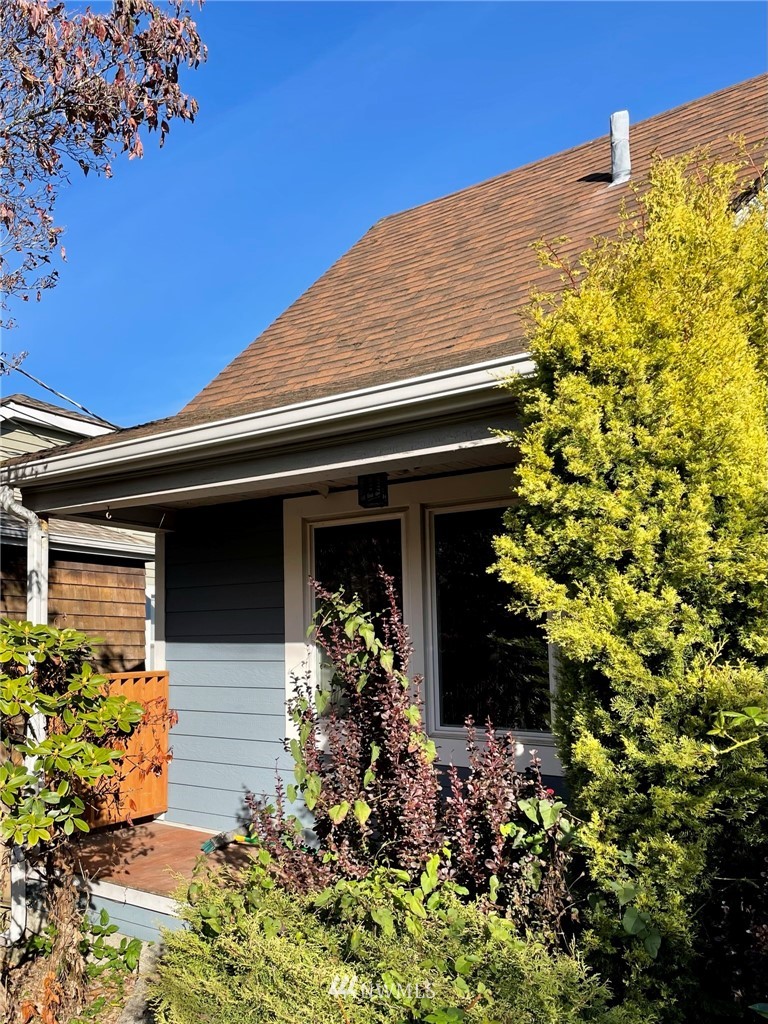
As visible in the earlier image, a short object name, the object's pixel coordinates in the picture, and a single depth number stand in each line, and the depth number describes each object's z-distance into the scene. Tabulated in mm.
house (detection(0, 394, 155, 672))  7426
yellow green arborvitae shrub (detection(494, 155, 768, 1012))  2498
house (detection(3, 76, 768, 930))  3562
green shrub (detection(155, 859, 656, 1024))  2385
